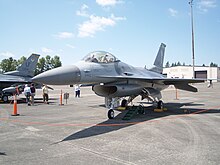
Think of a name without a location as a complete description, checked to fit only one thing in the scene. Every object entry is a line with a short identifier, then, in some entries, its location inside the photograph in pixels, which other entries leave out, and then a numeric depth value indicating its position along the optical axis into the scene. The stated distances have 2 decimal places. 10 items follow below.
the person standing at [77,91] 21.60
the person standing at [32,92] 14.70
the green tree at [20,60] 92.62
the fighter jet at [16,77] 17.11
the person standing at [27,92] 15.09
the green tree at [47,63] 103.12
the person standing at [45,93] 15.85
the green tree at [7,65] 87.94
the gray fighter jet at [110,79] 6.75
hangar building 75.81
